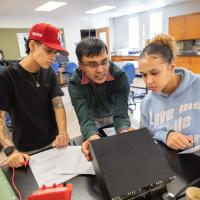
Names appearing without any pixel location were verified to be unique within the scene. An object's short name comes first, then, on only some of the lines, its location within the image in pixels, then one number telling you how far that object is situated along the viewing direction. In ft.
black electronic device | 1.94
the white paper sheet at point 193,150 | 2.58
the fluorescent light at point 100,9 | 21.99
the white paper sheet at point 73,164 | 2.73
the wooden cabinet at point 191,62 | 19.40
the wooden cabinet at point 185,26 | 19.83
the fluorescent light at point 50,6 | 18.35
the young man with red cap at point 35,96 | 3.90
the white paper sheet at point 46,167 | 2.62
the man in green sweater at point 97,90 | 3.61
